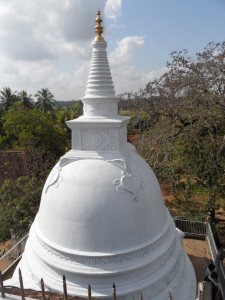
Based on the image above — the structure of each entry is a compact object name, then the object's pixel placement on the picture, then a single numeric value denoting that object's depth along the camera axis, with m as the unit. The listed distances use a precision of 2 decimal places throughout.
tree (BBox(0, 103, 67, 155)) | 24.92
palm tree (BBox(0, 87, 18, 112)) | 36.34
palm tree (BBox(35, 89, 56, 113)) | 39.72
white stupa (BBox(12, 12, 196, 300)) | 7.75
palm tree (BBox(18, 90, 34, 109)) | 36.70
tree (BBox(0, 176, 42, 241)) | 14.45
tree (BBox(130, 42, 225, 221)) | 14.41
